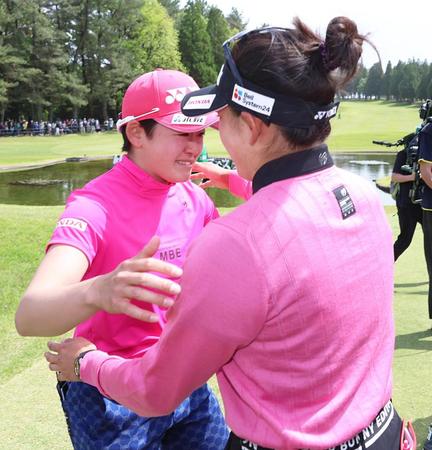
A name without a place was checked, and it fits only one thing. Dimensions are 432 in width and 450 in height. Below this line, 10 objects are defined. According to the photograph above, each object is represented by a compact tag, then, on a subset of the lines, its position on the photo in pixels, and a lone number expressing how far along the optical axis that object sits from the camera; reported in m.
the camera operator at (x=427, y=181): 4.68
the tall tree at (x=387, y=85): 114.76
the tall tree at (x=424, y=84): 95.31
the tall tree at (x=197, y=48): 67.38
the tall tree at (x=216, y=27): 73.25
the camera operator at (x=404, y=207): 6.85
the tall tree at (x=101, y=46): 56.22
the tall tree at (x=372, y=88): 124.69
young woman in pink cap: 2.08
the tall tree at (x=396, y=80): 110.69
